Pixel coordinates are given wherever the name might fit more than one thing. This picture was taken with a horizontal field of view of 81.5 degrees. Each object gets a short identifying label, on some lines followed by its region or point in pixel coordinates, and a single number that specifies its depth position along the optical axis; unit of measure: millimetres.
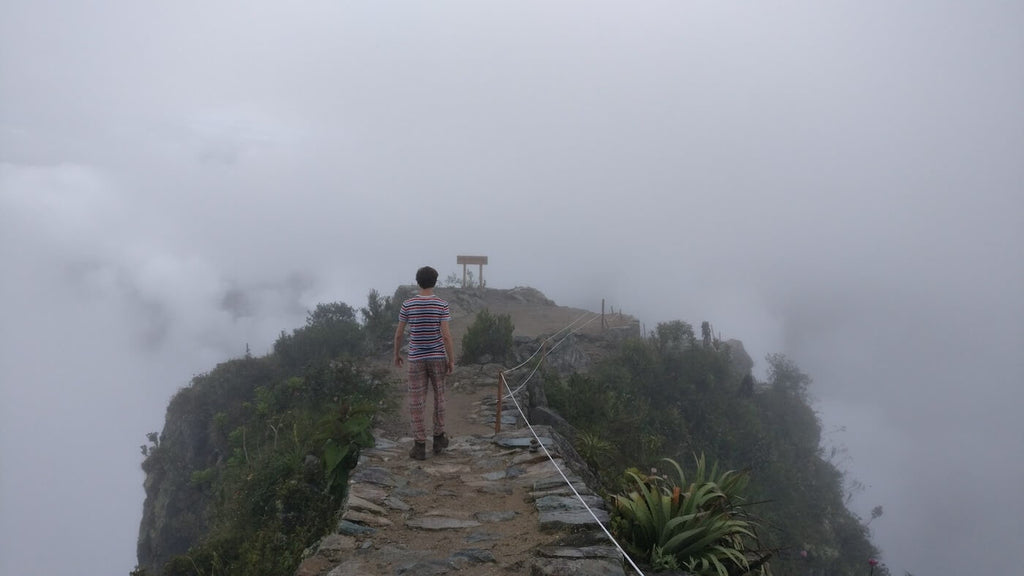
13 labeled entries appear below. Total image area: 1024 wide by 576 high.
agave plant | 3881
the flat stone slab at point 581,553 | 3678
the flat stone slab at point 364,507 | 4758
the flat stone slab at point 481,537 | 4246
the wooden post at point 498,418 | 7539
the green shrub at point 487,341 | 12625
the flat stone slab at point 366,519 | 4535
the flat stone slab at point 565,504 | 4625
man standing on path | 6008
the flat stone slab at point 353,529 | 4328
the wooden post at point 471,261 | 23766
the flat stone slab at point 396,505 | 4945
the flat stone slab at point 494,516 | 4703
